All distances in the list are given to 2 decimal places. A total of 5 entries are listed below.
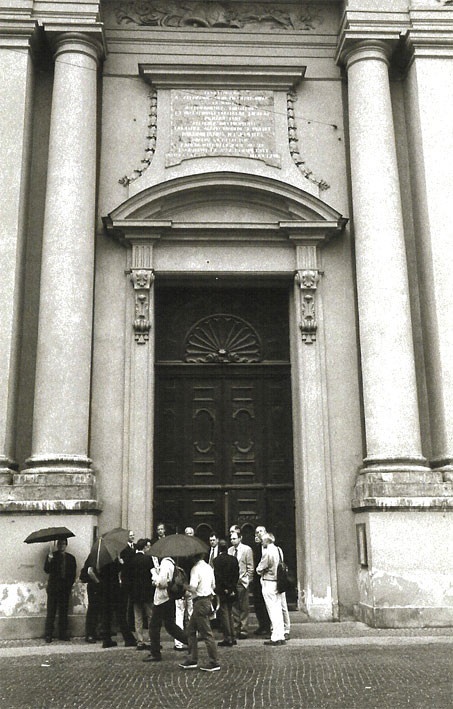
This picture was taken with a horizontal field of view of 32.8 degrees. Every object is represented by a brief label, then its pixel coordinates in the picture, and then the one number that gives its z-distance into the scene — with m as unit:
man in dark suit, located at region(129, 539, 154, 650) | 10.05
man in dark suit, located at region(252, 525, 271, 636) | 11.20
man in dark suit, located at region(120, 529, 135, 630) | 10.45
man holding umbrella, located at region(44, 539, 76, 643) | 10.95
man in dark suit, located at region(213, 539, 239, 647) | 10.17
